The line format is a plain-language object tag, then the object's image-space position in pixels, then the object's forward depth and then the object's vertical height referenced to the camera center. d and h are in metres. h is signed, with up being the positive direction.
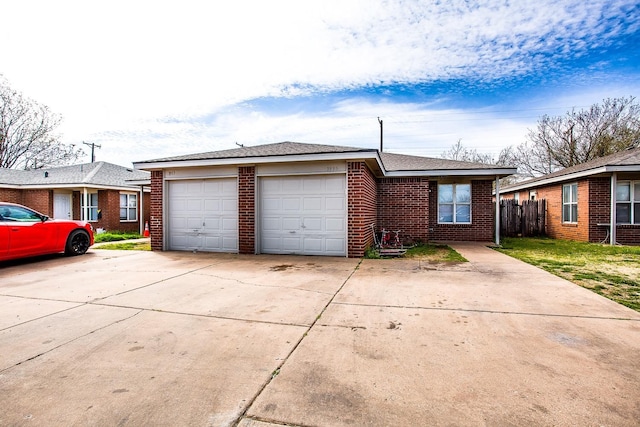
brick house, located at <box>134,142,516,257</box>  9.31 +0.44
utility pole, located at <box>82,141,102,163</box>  34.91 +6.92
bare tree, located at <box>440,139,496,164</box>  35.09 +6.03
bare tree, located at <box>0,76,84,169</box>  27.05 +6.62
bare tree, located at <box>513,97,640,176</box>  23.84 +5.96
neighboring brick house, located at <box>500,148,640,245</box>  12.31 +0.48
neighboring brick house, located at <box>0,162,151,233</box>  17.81 +0.97
